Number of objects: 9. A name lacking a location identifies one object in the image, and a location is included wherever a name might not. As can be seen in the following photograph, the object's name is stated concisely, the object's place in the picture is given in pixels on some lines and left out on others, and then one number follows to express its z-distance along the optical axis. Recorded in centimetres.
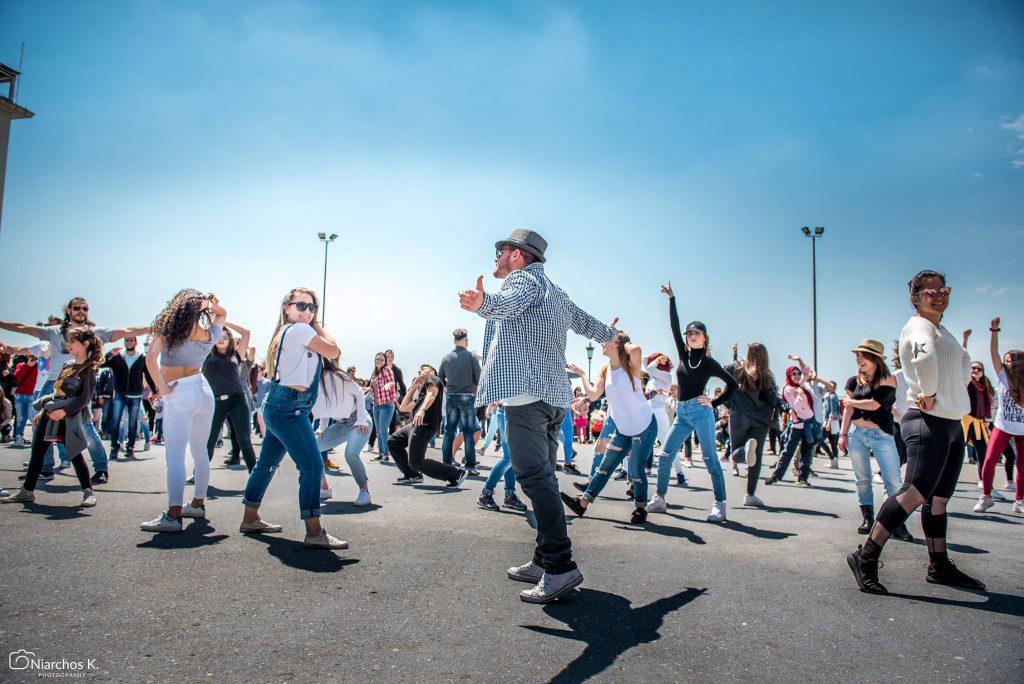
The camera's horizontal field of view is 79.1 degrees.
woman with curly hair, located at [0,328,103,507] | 639
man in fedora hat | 364
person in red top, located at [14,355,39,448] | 1127
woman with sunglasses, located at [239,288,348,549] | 483
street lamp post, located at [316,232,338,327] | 3750
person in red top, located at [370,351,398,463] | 1194
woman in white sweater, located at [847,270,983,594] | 407
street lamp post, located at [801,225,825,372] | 3010
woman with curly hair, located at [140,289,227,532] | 528
